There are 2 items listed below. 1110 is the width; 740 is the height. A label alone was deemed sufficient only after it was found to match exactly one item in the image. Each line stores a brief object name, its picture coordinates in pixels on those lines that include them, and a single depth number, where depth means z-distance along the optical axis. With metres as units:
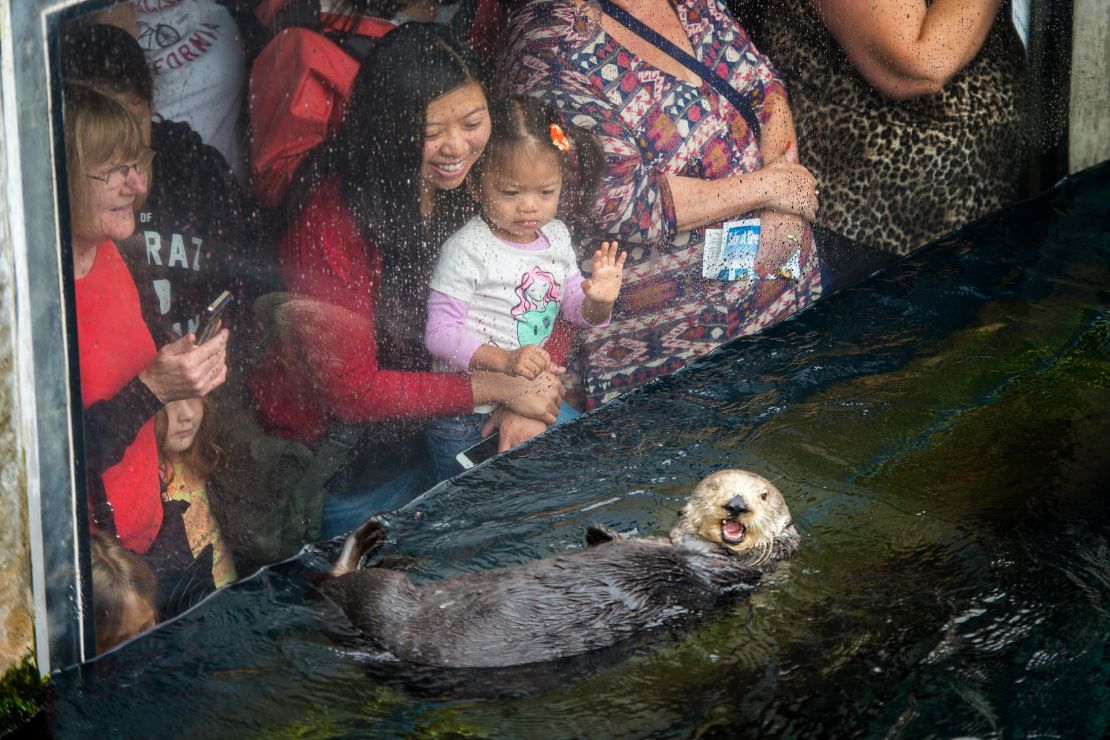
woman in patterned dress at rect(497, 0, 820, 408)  10.70
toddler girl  9.66
